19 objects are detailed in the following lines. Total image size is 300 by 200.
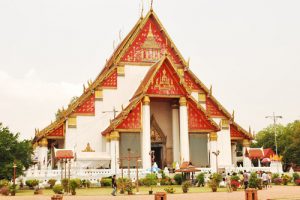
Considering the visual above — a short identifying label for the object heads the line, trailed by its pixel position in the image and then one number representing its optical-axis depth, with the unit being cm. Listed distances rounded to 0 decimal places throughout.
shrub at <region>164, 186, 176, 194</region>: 1904
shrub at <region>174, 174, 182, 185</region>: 2550
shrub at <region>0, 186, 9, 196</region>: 1934
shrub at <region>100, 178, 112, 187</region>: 2486
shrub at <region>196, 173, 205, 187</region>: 2403
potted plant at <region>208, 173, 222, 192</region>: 2016
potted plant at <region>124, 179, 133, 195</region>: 1928
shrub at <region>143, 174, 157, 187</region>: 2389
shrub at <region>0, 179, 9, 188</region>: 2098
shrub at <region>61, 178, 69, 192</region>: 2013
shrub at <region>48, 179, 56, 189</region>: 2430
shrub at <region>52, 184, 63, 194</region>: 1914
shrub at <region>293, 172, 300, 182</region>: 2625
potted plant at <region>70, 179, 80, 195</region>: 1917
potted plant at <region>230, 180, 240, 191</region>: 2077
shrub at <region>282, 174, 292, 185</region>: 2588
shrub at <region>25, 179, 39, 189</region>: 2387
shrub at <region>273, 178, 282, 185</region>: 2627
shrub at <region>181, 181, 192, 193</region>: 1941
